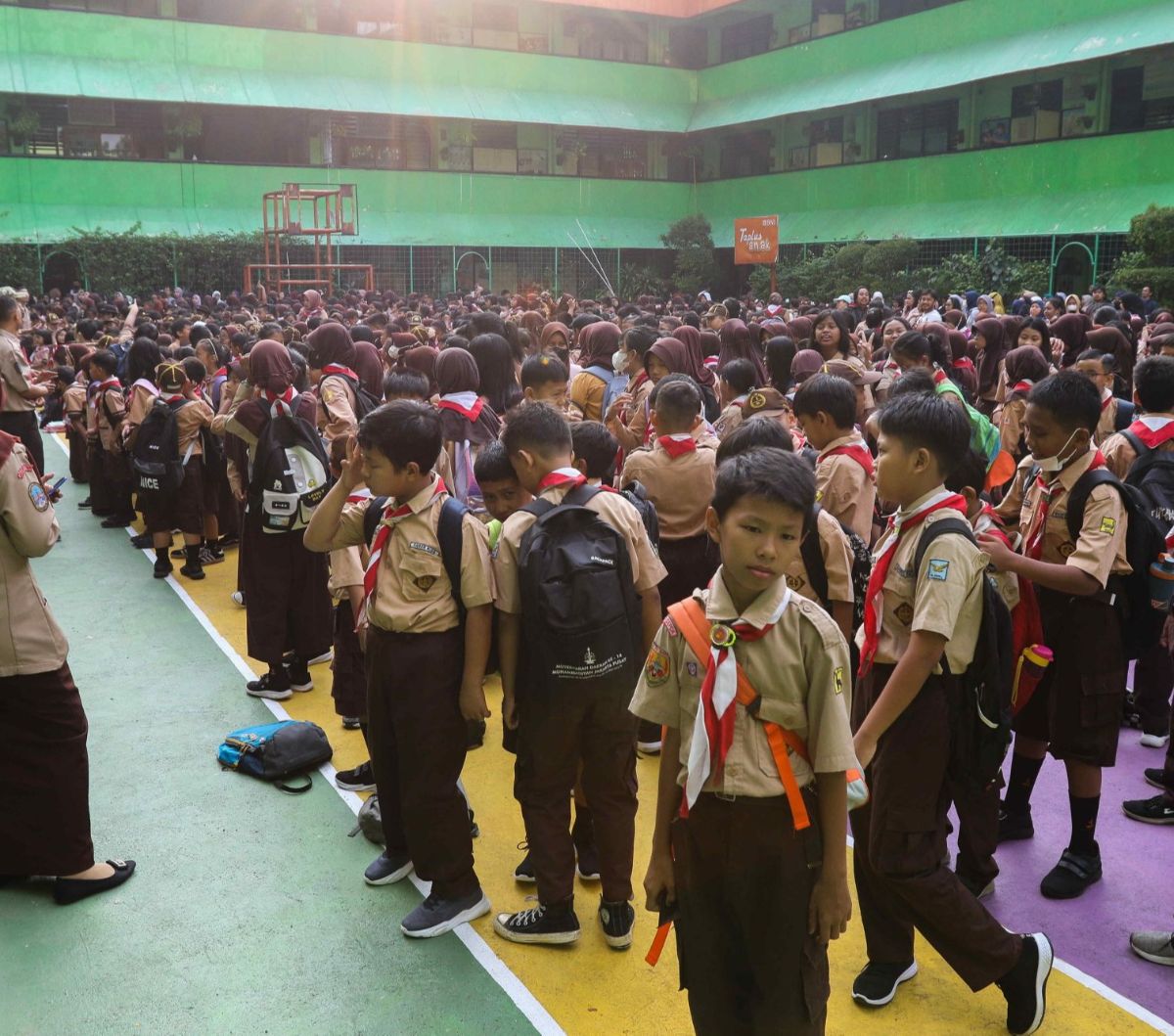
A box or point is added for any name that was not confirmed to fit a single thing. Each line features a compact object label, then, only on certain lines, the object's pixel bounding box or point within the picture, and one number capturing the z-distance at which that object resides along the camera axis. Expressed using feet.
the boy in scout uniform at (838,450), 12.77
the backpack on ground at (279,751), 15.17
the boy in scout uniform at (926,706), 9.08
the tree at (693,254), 100.01
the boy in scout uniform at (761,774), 7.46
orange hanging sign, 61.46
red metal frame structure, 71.51
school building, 71.87
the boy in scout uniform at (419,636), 10.93
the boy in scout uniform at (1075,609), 11.18
